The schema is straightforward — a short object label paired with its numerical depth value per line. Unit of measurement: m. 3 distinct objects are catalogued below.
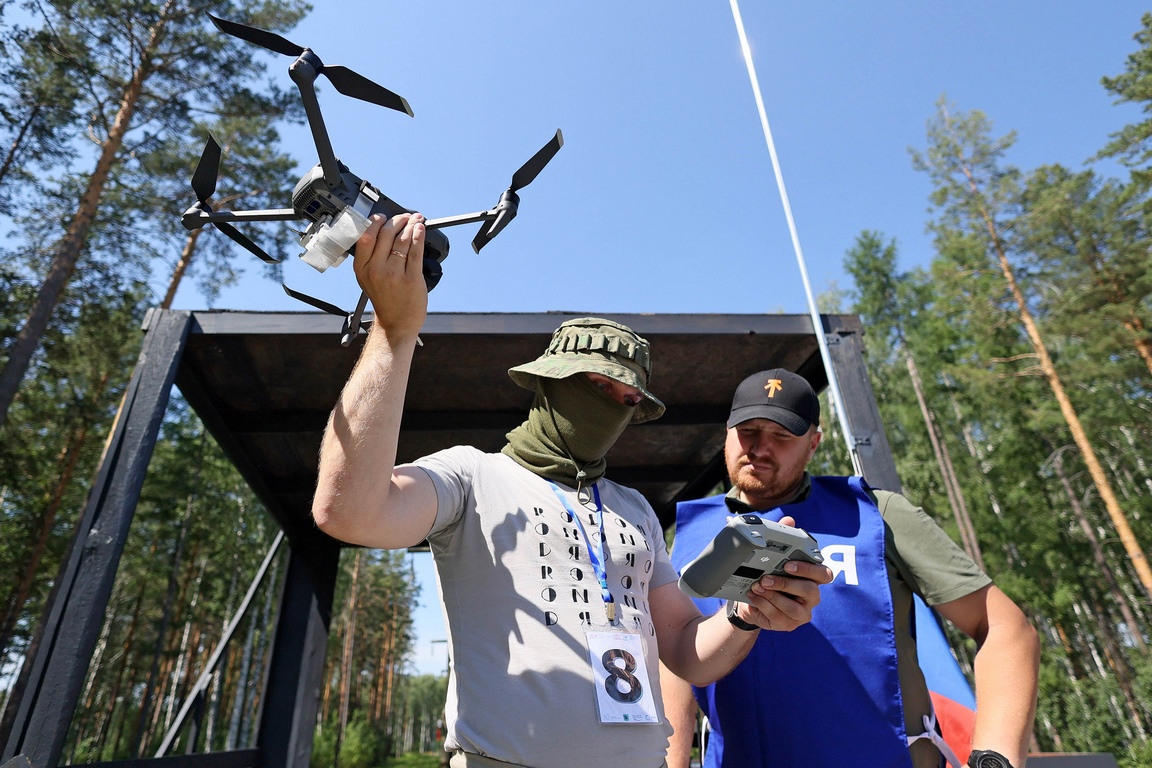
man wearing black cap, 1.92
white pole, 3.40
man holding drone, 1.17
